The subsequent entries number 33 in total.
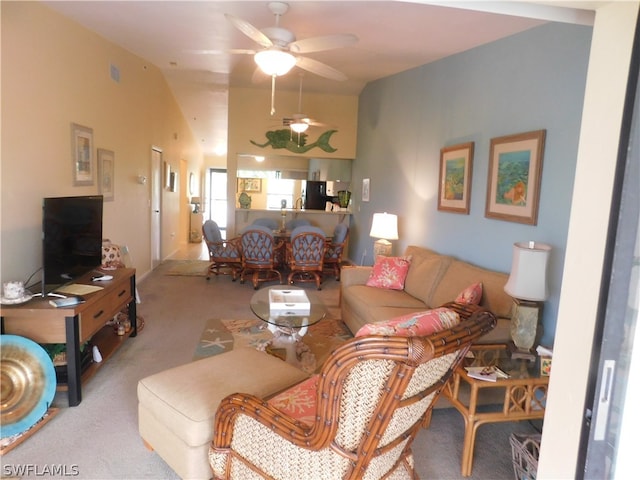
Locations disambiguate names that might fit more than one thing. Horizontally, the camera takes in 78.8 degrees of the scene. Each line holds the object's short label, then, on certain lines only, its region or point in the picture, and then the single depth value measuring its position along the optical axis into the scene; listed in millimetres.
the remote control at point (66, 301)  2437
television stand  2367
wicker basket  1840
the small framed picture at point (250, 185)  7729
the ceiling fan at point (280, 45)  2719
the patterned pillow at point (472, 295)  2729
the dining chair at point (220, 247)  5609
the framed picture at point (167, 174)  6888
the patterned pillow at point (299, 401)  1658
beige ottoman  1735
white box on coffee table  3027
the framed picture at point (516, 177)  2795
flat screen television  2557
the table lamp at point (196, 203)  10271
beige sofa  2822
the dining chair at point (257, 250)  5301
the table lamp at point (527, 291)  2354
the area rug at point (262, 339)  3223
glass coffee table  2844
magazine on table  1989
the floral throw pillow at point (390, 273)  3869
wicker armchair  1157
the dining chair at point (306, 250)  5312
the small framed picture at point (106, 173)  4137
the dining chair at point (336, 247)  6000
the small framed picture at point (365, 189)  6316
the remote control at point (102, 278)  3150
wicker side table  1976
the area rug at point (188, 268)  6263
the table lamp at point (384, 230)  4715
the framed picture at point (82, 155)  3553
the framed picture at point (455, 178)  3621
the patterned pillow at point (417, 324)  1302
